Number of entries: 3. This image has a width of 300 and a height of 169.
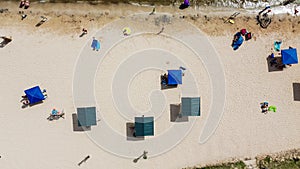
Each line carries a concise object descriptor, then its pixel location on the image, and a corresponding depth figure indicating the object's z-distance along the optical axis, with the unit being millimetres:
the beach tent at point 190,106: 18672
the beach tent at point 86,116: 18219
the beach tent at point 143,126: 18375
